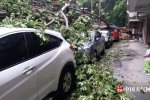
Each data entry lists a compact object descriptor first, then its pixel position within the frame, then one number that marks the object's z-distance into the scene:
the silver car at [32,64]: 2.22
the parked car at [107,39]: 10.73
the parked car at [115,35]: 14.84
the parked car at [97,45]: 6.16
